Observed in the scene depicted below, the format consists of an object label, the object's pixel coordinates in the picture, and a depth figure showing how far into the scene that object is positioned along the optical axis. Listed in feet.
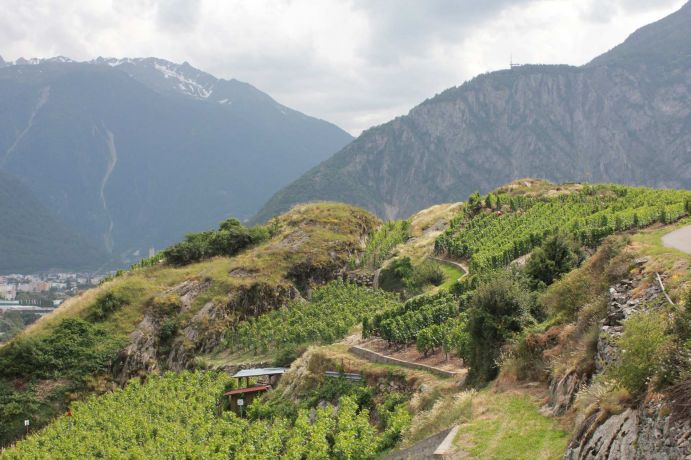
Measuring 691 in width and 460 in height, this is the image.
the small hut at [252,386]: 122.01
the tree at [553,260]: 98.02
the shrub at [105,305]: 166.61
